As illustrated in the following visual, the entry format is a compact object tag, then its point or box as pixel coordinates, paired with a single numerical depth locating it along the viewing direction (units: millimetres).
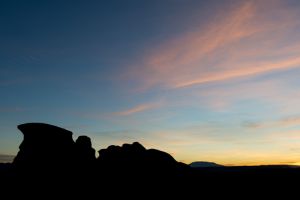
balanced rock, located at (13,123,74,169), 48188
